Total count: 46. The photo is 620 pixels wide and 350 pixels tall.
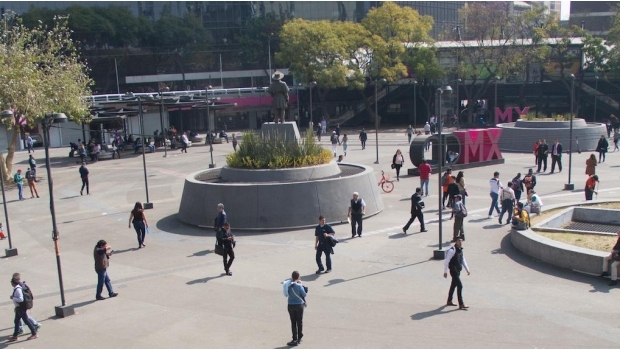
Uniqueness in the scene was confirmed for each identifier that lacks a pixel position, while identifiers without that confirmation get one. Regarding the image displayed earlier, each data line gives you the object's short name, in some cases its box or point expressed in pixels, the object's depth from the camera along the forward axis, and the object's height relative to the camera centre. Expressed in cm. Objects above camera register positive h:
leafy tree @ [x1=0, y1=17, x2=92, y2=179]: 3045 +144
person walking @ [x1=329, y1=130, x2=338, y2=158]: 3801 -232
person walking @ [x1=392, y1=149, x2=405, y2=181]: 2911 -282
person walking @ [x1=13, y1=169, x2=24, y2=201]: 2822 -302
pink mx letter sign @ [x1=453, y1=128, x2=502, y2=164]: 3215 -244
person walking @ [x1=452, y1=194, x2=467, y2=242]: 1738 -317
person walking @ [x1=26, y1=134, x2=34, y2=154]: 4469 -212
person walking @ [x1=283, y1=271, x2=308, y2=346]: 1108 -339
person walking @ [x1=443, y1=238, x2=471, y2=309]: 1264 -330
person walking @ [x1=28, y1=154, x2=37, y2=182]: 3124 -252
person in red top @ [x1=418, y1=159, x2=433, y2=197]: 2431 -286
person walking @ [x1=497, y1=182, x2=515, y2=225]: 1958 -317
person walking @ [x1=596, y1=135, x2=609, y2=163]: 3178 -265
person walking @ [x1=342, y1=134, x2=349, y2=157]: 3903 -264
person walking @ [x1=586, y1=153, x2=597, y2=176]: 2476 -281
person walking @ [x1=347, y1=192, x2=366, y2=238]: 1877 -323
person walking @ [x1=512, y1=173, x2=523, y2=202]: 2131 -299
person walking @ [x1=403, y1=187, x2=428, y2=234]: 1892 -328
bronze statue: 2431 +36
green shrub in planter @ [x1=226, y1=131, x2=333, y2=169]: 2220 -174
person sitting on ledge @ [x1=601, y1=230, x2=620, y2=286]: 1368 -359
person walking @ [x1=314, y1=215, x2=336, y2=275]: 1552 -331
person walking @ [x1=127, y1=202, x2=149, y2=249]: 1885 -329
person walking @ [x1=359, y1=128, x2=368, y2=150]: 4269 -240
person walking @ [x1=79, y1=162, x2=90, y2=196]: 2855 -297
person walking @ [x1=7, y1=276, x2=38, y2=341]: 1208 -372
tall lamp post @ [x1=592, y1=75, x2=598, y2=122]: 5594 +21
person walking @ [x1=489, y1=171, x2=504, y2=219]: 2058 -299
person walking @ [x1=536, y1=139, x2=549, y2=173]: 2969 -271
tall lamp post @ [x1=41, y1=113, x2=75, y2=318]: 1350 -320
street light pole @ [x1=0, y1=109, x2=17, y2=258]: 1920 -410
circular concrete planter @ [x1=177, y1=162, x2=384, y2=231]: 2066 -312
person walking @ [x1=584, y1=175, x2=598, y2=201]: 2198 -322
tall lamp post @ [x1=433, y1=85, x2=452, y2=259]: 1628 -380
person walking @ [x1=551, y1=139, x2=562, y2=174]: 2957 -280
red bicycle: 2677 -357
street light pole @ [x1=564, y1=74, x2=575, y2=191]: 2566 -369
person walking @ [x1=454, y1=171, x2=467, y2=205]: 2144 -289
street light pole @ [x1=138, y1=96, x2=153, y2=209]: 2536 -380
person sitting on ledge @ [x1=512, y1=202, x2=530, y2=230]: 1698 -327
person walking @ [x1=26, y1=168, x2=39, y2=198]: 2900 -303
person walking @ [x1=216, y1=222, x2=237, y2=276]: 1573 -337
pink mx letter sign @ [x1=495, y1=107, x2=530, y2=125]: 5803 -172
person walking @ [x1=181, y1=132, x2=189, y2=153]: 4558 -250
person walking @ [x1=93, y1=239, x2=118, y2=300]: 1439 -340
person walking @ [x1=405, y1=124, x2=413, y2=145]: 4512 -238
